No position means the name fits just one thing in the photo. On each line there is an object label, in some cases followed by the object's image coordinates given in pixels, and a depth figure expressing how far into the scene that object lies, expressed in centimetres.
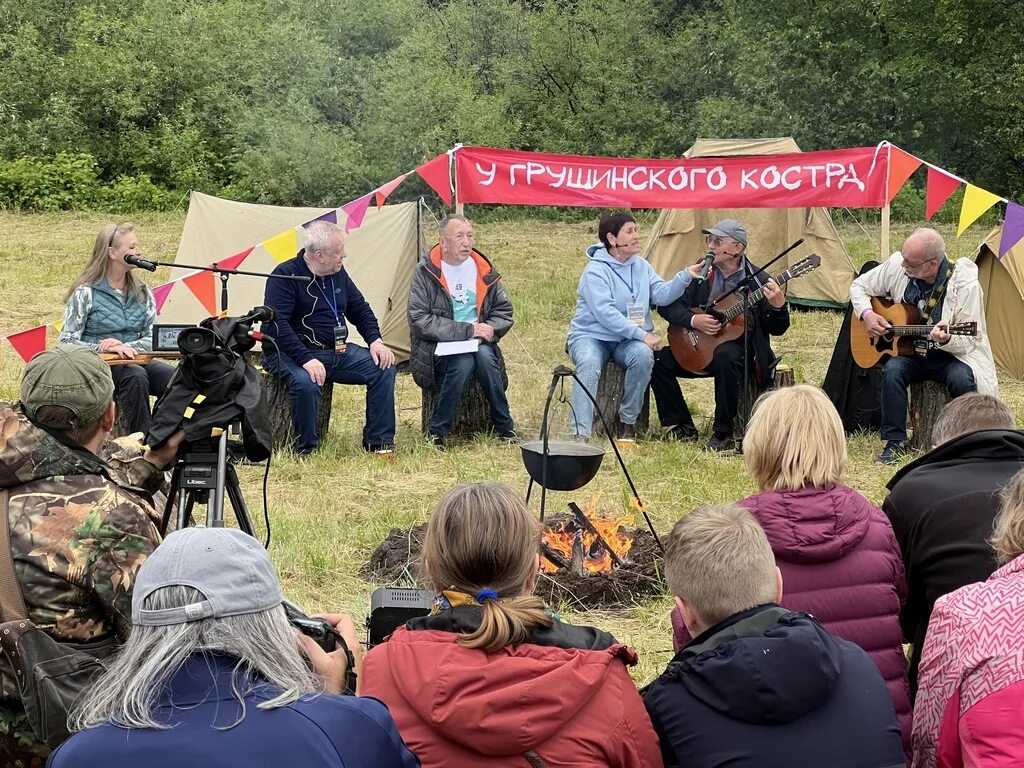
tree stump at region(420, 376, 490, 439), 755
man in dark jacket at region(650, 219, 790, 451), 730
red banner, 791
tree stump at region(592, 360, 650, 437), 754
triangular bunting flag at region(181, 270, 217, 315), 775
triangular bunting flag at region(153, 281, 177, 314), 748
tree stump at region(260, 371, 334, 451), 718
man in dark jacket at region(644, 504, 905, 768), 222
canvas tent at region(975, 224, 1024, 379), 901
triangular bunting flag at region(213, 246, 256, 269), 727
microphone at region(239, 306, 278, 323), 398
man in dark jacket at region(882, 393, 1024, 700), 318
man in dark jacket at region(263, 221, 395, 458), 706
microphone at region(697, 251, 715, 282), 729
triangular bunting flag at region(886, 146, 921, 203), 773
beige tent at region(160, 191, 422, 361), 938
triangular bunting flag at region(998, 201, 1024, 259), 737
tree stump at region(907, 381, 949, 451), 713
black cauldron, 479
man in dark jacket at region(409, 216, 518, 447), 736
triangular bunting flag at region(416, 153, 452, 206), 785
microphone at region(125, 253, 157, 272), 551
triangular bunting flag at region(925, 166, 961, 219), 770
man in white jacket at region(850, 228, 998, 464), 684
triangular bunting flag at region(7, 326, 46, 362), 700
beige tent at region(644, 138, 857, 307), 1115
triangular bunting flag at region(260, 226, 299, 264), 751
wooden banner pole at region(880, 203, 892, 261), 787
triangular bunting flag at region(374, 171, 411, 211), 793
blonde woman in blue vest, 656
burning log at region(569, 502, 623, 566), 499
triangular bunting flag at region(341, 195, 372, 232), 789
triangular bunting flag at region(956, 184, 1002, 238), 735
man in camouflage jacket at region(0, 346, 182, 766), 263
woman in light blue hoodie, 740
